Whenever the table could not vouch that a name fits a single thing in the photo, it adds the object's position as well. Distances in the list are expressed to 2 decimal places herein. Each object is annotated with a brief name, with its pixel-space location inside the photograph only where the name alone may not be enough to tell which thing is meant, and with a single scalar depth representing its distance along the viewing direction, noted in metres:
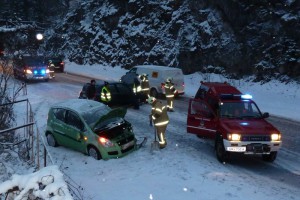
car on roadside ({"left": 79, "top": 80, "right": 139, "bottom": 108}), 19.66
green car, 12.87
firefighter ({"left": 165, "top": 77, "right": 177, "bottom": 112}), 19.09
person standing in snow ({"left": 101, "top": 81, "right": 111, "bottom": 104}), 19.23
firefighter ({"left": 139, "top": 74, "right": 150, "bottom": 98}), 21.08
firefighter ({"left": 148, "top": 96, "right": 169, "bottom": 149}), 13.59
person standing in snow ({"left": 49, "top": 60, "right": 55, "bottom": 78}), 33.03
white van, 23.53
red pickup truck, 11.97
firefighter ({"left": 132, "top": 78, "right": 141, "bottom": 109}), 20.45
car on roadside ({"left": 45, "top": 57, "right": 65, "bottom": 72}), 38.38
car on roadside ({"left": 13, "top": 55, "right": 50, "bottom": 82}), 29.83
